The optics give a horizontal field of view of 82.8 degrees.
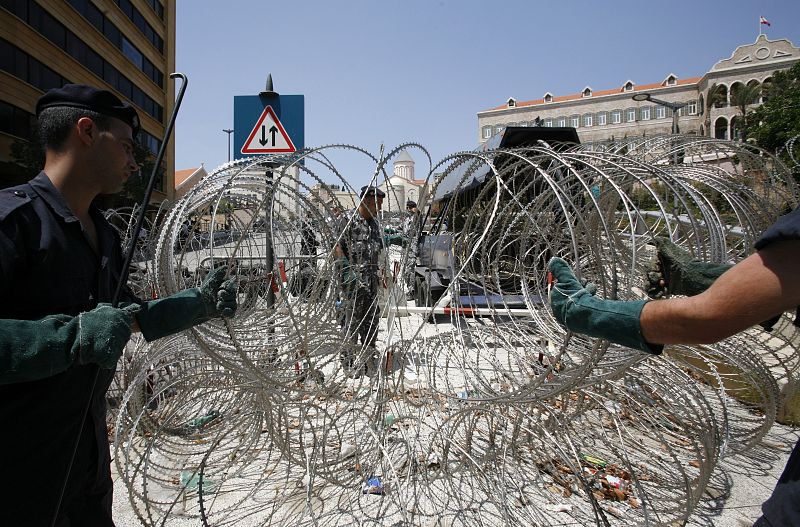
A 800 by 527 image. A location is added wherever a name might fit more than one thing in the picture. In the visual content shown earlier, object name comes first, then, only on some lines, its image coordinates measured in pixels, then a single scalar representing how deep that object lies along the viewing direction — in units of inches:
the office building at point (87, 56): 898.1
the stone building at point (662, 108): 2162.3
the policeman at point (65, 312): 55.6
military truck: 301.9
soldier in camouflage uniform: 191.0
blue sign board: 179.2
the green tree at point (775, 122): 965.8
